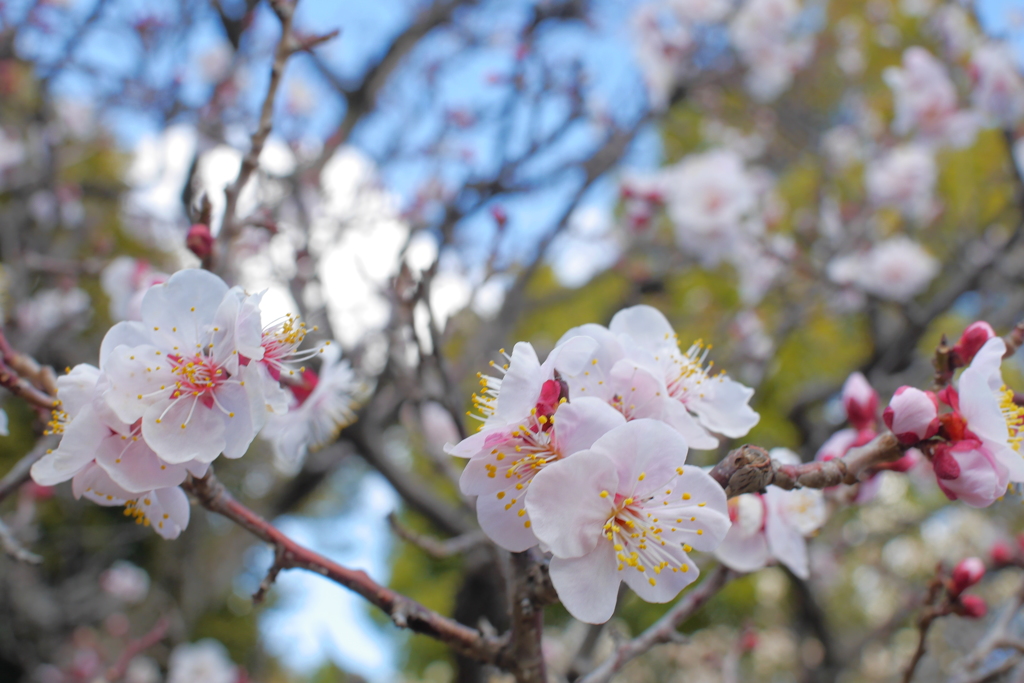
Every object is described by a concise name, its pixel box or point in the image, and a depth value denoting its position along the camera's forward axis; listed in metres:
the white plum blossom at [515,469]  0.26
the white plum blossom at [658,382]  0.26
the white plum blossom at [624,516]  0.25
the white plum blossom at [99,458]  0.26
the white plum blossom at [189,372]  0.26
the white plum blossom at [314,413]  0.30
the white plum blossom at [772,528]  0.29
